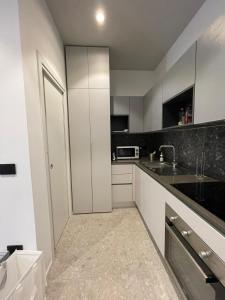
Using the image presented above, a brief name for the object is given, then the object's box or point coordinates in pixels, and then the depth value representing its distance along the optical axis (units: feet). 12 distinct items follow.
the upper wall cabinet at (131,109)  9.71
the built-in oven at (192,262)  2.73
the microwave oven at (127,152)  9.92
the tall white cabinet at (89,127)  7.98
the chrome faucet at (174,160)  7.70
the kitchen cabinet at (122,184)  9.09
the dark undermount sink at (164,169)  6.40
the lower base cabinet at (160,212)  2.79
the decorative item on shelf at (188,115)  5.43
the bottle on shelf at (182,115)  6.38
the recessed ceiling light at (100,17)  5.67
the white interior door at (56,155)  5.76
